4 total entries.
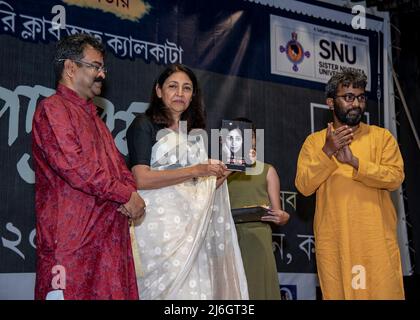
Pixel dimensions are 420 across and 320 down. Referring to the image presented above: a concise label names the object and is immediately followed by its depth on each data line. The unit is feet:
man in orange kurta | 12.32
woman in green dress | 14.33
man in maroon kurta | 9.36
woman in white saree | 10.97
